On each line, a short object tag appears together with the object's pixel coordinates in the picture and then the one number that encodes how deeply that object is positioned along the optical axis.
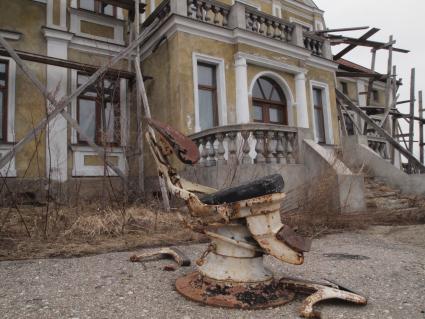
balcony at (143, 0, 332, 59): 9.60
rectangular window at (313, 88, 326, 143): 12.91
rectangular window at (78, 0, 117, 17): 10.88
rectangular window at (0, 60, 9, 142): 8.97
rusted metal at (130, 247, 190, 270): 3.11
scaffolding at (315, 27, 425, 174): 12.82
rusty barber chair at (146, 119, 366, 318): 2.04
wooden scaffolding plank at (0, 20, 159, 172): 6.98
